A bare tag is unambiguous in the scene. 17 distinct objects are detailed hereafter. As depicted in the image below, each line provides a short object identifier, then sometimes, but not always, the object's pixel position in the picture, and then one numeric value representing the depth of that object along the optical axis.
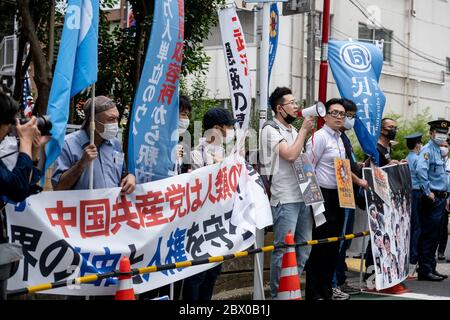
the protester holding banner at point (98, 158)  5.50
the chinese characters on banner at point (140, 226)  5.18
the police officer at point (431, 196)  10.16
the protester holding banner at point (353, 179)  8.20
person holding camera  4.13
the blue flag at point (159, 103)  5.91
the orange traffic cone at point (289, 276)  6.74
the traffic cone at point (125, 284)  5.24
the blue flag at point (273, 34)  8.56
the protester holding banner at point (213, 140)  6.71
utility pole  21.49
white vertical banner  7.87
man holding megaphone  7.09
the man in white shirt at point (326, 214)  7.77
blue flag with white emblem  8.67
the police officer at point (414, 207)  10.41
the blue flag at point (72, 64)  5.24
